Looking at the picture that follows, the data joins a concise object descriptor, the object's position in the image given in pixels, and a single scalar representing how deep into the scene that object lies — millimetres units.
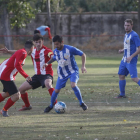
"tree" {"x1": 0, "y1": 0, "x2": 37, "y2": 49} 55956
